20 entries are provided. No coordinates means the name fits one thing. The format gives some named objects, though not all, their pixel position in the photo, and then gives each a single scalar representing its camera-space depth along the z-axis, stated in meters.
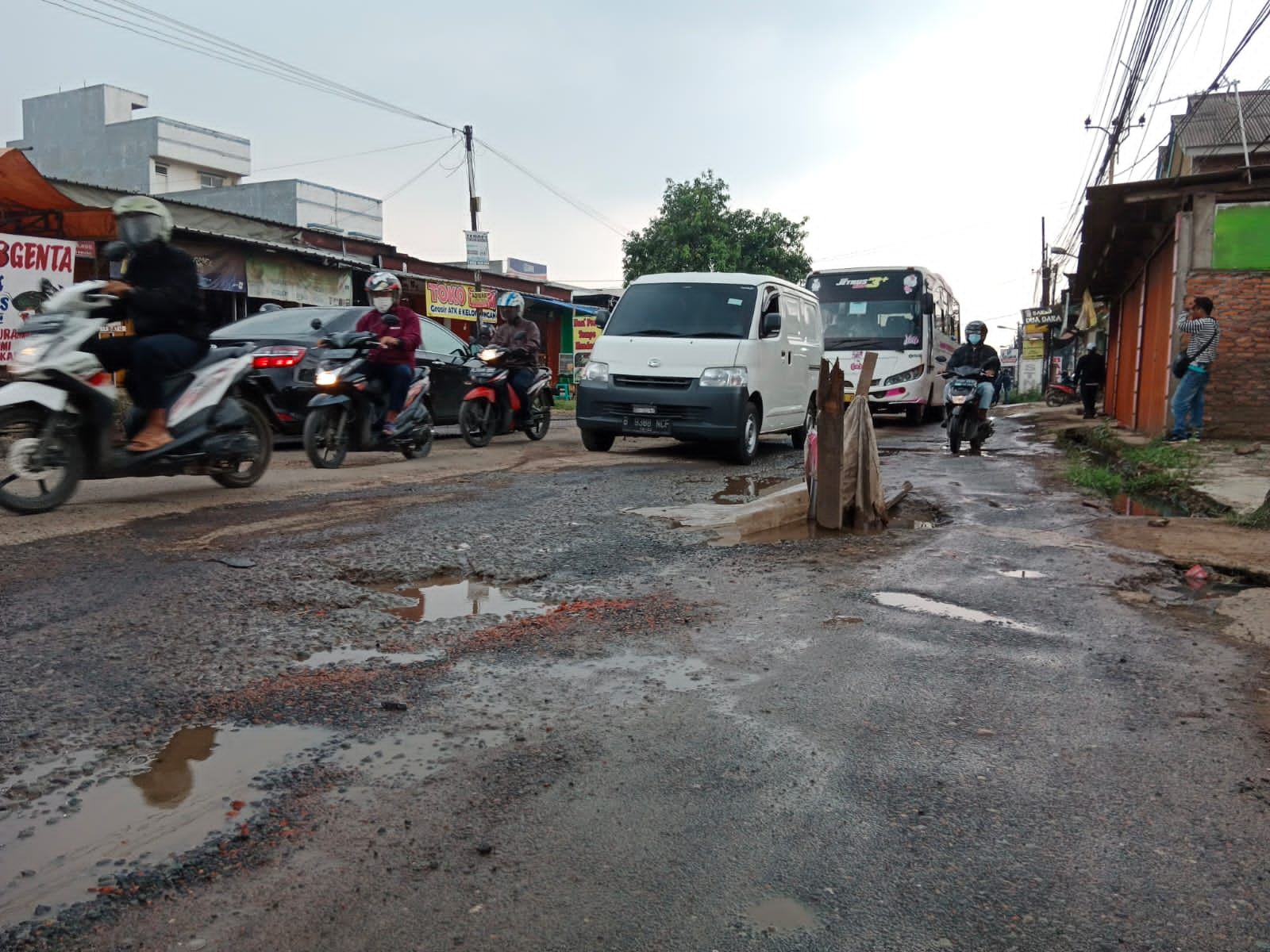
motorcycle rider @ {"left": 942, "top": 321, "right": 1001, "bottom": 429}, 12.38
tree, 40.46
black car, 8.89
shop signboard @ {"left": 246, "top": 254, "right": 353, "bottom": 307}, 16.55
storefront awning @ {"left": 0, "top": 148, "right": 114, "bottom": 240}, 11.15
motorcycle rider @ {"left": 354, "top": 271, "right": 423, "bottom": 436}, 8.54
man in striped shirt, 11.52
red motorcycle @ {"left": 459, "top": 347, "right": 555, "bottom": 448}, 11.02
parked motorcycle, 34.22
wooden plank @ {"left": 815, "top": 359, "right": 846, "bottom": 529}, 6.09
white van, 9.63
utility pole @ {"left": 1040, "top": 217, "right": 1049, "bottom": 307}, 53.47
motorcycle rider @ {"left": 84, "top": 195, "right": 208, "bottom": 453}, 5.69
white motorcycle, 5.19
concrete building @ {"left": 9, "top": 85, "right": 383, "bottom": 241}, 35.88
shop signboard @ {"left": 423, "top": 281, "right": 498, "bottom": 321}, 22.00
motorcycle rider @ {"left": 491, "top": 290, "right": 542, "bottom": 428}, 11.44
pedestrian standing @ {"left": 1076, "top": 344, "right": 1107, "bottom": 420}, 22.38
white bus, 18.44
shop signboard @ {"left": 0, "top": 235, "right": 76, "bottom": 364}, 10.98
